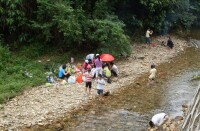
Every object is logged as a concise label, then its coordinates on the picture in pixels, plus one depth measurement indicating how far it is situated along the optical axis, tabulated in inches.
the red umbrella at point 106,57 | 744.3
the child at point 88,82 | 634.2
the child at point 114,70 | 746.8
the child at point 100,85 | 625.3
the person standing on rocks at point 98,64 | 712.4
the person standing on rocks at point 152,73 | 724.7
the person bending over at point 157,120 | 526.6
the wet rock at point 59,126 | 534.8
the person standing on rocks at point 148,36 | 983.6
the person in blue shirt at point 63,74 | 708.7
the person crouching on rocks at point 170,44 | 995.9
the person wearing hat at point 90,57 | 787.8
